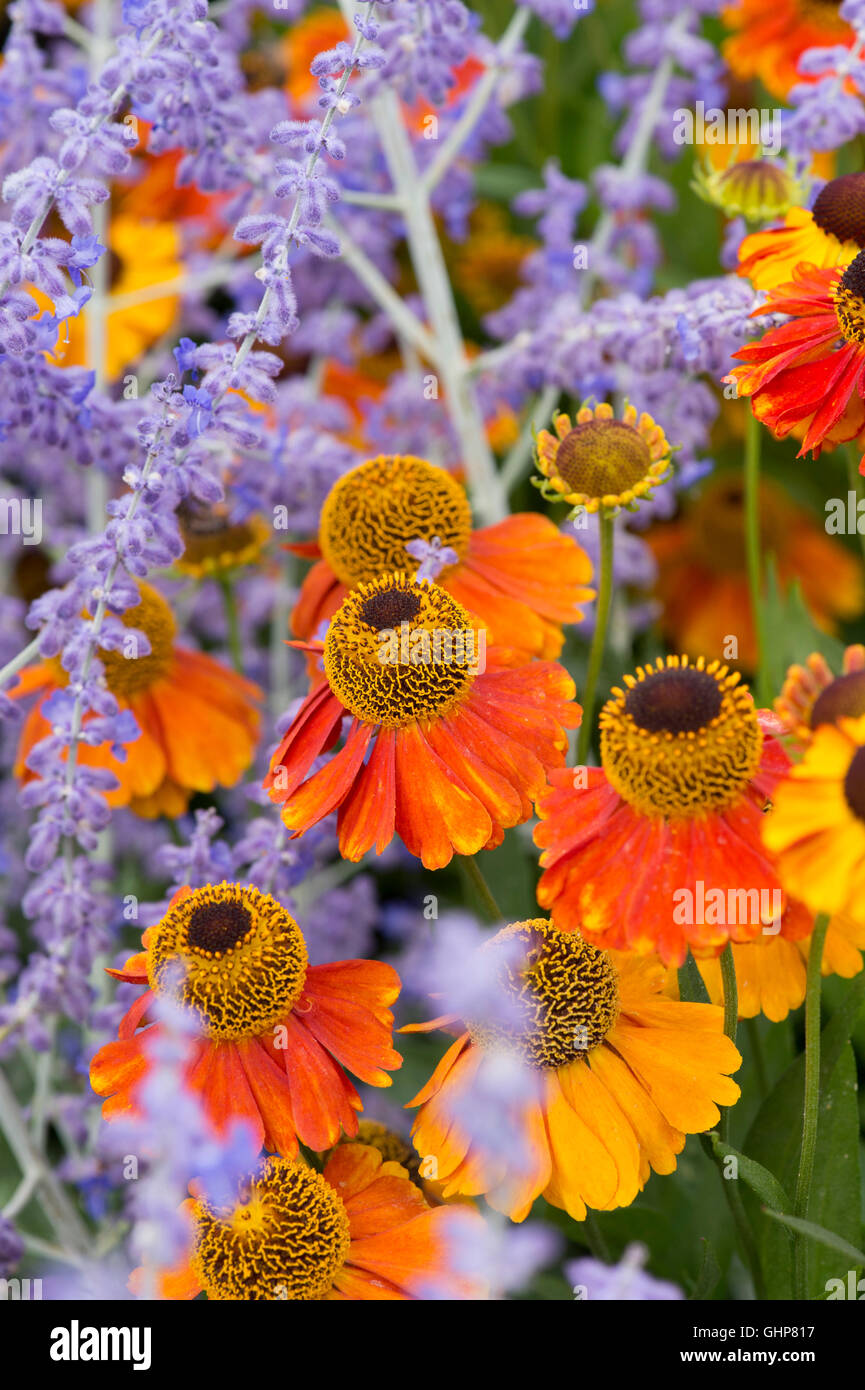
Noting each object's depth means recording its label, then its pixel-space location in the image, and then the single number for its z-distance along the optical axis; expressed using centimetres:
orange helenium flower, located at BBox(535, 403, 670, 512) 43
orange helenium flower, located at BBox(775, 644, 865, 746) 39
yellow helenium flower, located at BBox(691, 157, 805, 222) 49
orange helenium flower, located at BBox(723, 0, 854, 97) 59
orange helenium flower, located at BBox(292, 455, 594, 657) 45
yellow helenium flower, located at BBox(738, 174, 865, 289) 45
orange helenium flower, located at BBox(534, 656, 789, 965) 39
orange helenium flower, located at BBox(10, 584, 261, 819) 48
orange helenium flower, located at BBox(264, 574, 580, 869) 41
